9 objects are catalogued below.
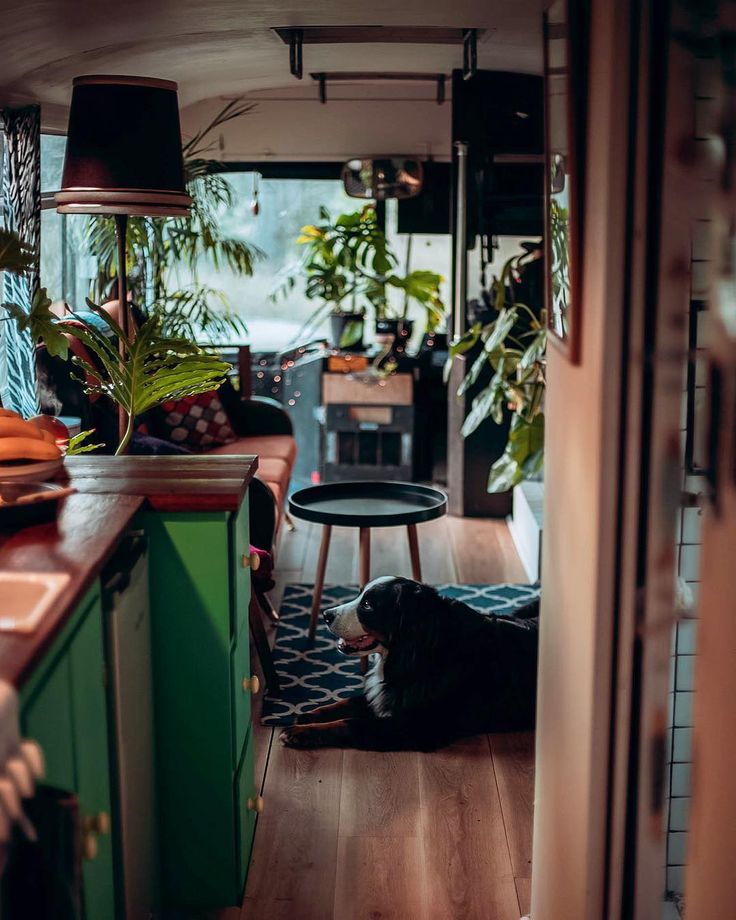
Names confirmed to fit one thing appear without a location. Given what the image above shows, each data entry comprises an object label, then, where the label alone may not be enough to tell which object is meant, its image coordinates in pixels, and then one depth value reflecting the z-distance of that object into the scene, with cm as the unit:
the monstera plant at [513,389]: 489
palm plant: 546
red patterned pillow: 514
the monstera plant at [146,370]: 302
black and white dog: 340
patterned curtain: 431
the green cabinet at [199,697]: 232
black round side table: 388
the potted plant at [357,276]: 673
